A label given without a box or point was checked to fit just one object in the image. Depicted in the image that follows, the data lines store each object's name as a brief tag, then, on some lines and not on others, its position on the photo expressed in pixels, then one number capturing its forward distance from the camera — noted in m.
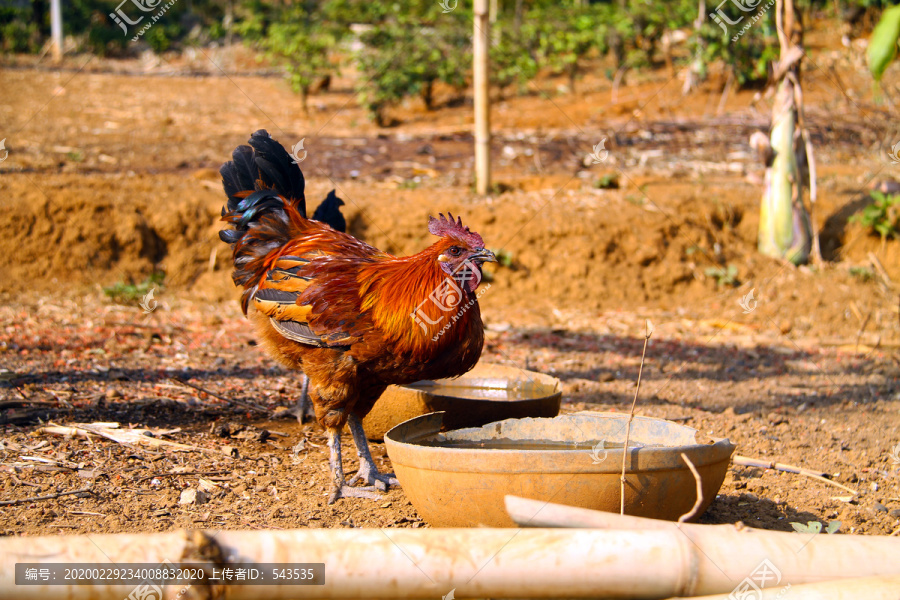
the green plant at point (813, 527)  3.63
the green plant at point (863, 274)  8.71
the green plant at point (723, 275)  8.81
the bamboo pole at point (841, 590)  2.40
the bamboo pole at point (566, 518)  2.60
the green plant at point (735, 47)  13.21
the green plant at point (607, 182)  9.65
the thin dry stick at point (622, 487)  3.09
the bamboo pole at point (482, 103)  7.96
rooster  4.12
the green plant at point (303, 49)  13.62
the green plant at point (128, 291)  7.84
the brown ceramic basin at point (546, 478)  3.17
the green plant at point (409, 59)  12.90
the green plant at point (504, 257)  8.62
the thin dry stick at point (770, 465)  4.46
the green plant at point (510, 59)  13.79
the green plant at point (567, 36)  15.56
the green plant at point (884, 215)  8.86
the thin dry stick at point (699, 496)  2.70
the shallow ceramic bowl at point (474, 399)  4.44
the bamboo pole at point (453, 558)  2.31
